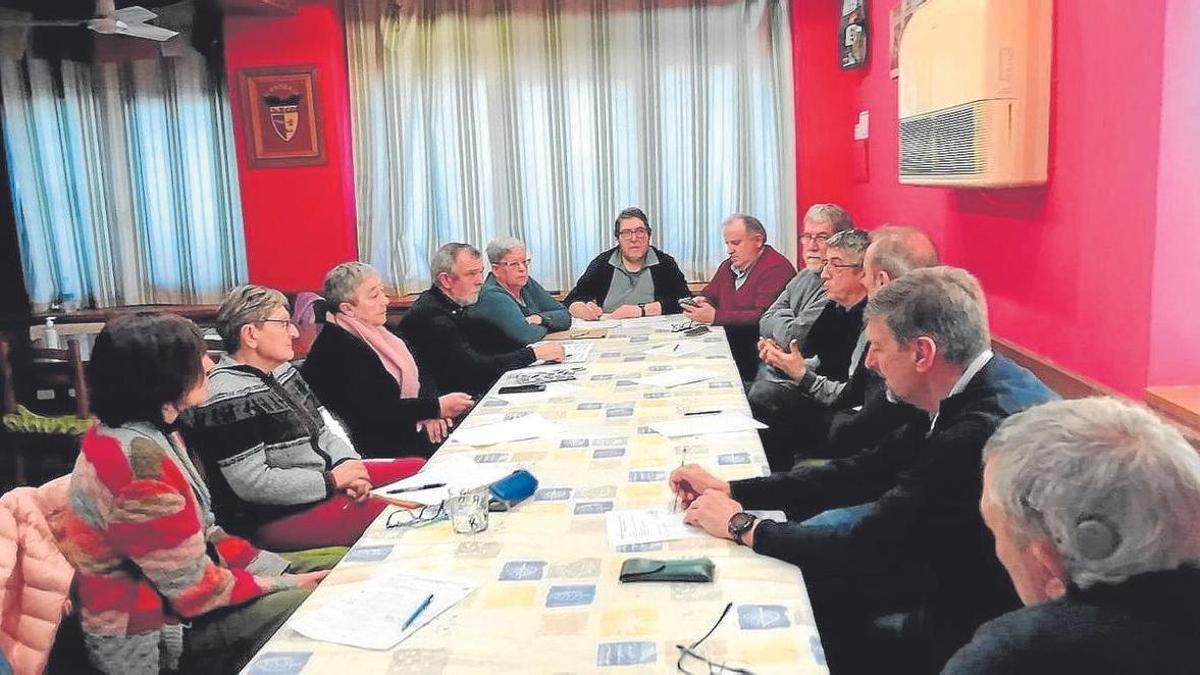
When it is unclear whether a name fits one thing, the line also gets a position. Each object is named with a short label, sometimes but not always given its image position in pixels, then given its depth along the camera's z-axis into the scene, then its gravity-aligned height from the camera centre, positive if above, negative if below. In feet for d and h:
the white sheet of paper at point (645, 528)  5.95 -2.18
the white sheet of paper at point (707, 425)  8.52 -2.20
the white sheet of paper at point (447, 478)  6.85 -2.17
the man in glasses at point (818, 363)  11.16 -2.27
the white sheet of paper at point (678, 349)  12.55 -2.23
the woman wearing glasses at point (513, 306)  13.23 -1.72
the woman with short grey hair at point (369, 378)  10.52 -2.06
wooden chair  10.28 -2.33
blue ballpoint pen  4.93 -2.17
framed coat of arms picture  16.99 +1.35
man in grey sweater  12.97 -1.71
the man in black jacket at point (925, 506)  5.53 -2.02
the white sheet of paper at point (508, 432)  8.56 -2.21
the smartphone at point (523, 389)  10.68 -2.24
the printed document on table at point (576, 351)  12.50 -2.25
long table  4.51 -2.19
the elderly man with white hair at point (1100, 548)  3.10 -1.30
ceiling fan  12.74 +2.38
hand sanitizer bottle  17.58 -2.41
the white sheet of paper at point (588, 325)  14.93 -2.22
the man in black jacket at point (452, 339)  12.37 -1.92
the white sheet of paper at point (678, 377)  10.68 -2.21
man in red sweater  14.65 -1.73
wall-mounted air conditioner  8.55 +0.71
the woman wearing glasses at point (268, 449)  7.94 -2.12
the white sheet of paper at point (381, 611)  4.81 -2.18
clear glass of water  6.22 -2.08
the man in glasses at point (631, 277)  16.05 -1.61
